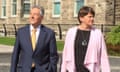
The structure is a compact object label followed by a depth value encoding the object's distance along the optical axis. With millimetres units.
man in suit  6602
